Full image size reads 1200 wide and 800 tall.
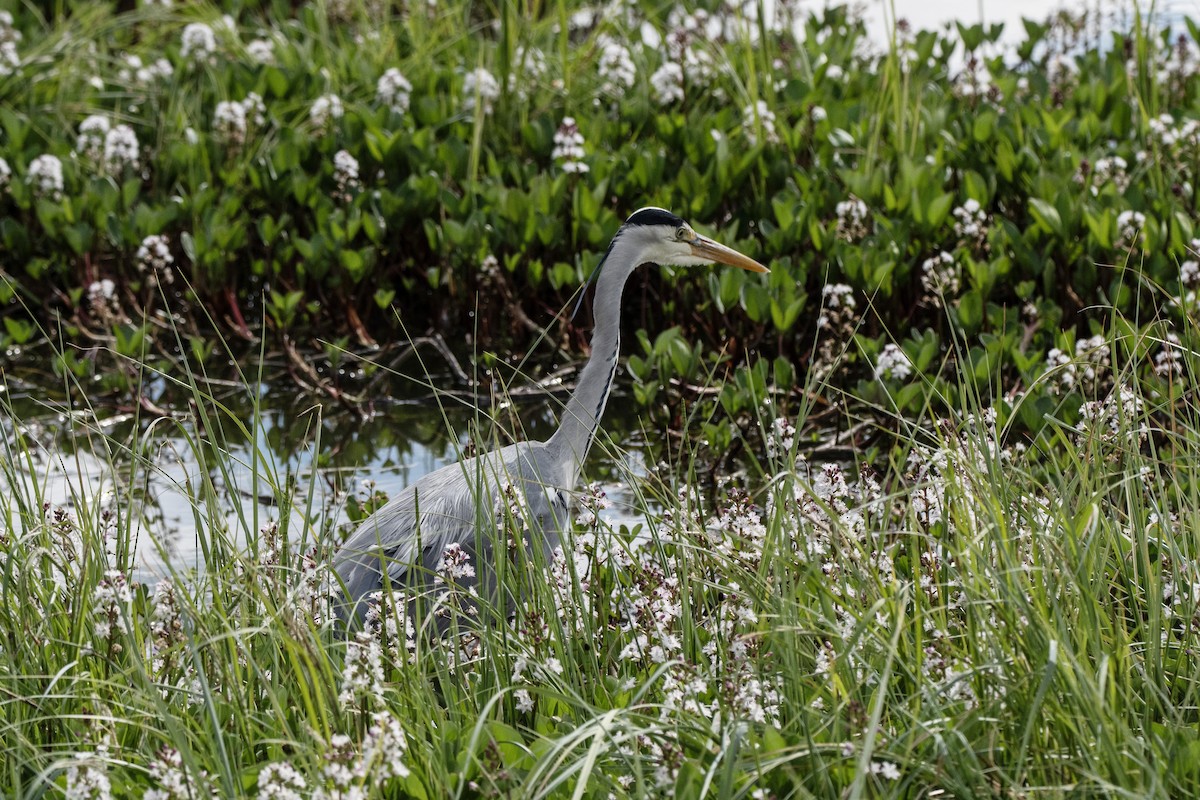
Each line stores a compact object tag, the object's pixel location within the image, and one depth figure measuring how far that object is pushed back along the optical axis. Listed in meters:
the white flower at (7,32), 17.81
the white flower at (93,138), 14.27
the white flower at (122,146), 14.02
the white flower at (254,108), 15.05
